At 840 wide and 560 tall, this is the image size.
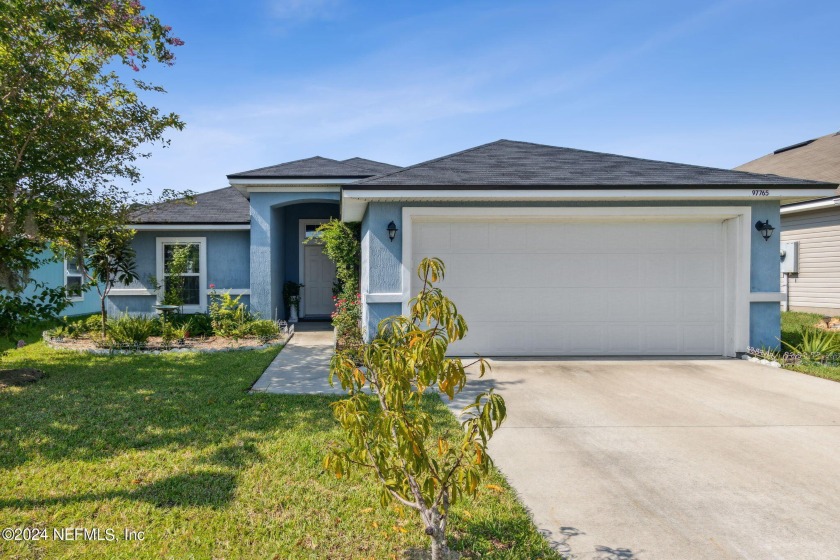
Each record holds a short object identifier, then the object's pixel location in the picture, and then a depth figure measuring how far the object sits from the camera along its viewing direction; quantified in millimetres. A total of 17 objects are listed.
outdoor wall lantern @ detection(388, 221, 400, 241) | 7563
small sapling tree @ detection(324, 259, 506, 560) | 2088
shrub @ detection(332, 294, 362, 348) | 8809
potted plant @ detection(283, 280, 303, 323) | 13000
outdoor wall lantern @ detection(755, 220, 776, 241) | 7738
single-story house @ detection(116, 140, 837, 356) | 7461
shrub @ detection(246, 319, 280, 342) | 9703
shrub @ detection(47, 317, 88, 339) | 9617
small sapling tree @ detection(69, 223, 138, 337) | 8984
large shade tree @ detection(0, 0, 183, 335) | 5949
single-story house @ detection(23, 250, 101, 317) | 14305
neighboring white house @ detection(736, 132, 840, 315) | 11797
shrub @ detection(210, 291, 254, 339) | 9852
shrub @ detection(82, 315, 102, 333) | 9968
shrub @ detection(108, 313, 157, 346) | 8773
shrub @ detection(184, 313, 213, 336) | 10162
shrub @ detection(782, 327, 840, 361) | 7559
